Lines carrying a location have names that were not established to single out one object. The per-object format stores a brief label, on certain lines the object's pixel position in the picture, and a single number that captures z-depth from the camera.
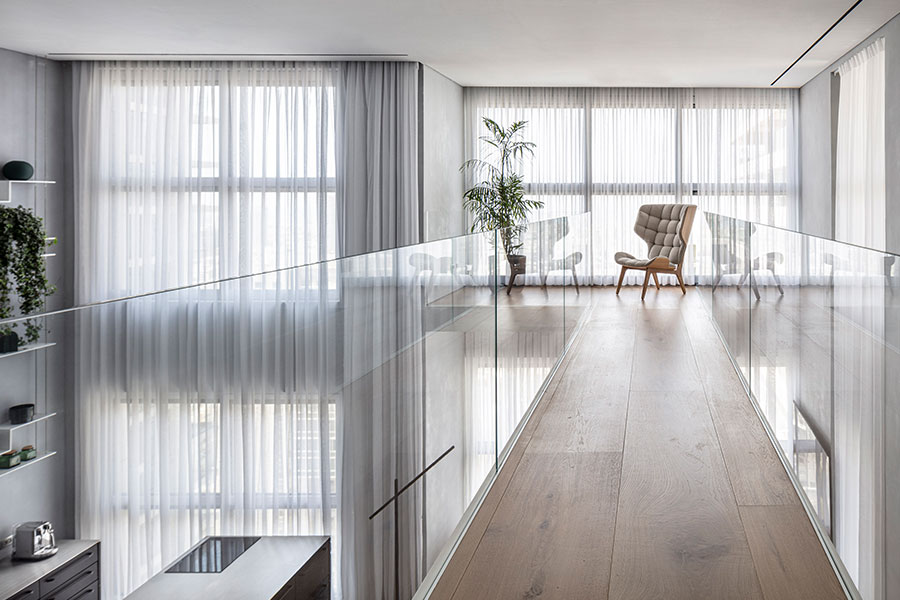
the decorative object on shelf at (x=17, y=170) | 6.39
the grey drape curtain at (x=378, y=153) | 7.12
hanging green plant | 5.81
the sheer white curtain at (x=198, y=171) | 7.27
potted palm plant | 8.53
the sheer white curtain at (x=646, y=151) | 8.75
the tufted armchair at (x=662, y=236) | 7.64
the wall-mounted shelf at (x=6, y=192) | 6.26
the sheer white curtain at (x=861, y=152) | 5.98
